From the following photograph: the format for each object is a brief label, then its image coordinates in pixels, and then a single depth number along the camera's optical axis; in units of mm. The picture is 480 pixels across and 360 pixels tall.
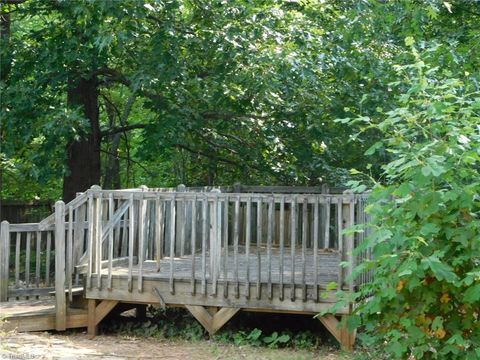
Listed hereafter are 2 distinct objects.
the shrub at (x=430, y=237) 6422
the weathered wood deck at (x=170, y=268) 9828
